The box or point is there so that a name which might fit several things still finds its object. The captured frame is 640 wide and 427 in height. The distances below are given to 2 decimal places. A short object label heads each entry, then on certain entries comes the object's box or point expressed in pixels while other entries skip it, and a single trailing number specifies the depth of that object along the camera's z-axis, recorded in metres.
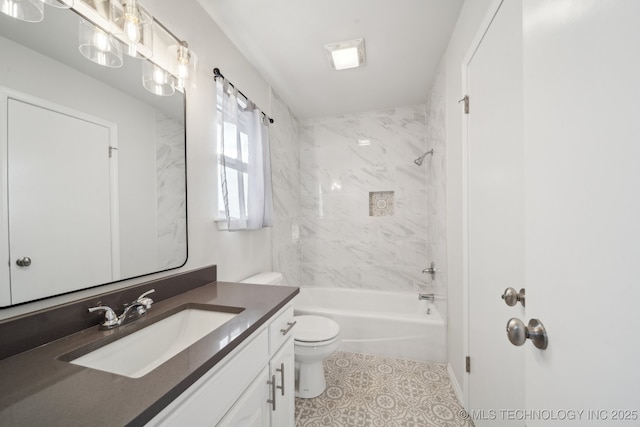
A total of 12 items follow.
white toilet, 1.67
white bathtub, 2.08
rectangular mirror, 0.73
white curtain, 1.65
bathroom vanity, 0.50
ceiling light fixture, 1.82
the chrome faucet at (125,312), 0.88
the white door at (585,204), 0.35
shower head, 2.66
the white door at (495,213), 0.94
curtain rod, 1.59
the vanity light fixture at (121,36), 0.79
